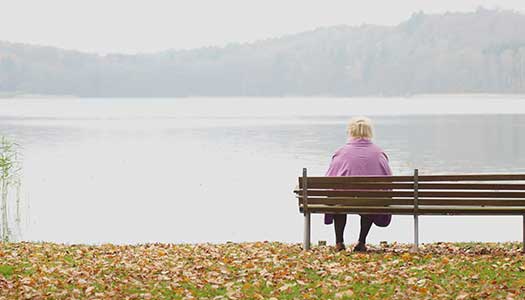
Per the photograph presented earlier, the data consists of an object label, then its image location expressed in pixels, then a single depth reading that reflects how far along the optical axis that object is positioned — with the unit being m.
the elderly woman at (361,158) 16.19
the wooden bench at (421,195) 15.66
